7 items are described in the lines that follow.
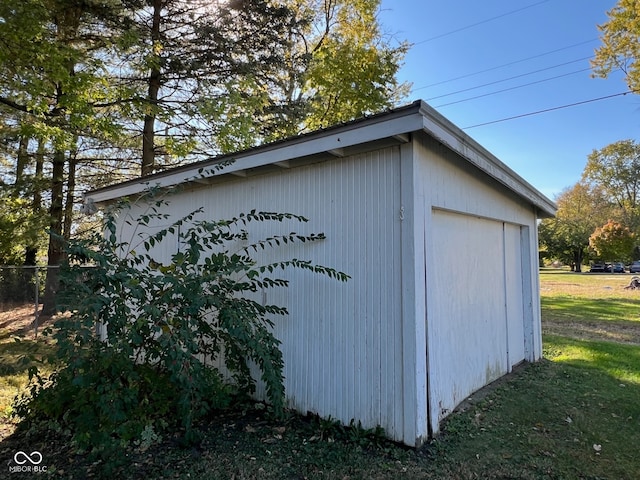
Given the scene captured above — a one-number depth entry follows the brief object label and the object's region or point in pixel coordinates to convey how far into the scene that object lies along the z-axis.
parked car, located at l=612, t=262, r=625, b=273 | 34.17
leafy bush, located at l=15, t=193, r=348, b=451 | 2.36
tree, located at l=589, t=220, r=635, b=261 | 29.48
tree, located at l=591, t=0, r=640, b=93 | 9.81
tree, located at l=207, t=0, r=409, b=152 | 8.62
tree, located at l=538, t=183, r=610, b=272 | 35.69
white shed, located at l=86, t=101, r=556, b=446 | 2.74
